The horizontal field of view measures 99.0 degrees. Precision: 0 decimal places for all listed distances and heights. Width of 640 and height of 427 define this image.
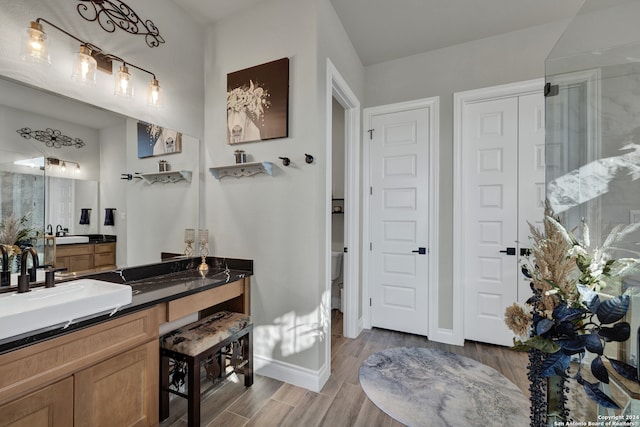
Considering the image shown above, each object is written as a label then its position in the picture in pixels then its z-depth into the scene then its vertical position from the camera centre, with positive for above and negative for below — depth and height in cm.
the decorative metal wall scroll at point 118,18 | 167 +129
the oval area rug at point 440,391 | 173 -129
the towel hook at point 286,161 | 204 +39
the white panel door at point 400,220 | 289 -7
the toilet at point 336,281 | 373 -95
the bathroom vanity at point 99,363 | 104 -66
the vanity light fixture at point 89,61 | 140 +90
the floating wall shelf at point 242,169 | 210 +36
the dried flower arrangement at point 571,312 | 101 -38
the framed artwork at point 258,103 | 209 +89
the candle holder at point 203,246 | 225 -28
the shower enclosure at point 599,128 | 128 +49
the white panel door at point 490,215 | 261 -1
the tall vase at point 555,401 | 112 -78
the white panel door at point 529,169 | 252 +42
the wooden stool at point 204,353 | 161 -90
